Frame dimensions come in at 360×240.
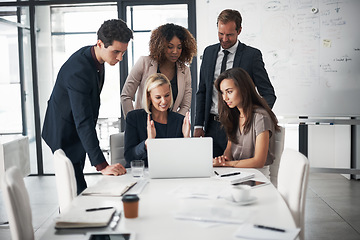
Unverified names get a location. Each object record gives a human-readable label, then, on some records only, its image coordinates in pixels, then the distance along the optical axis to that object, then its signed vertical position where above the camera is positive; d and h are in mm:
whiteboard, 4598 +474
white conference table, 1327 -432
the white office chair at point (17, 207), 1383 -378
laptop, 2033 -314
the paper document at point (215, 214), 1429 -430
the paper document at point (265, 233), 1247 -429
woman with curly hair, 3031 +215
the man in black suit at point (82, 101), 2273 -33
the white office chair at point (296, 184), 1703 -389
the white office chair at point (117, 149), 2779 -360
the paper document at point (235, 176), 2043 -418
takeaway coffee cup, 1450 -385
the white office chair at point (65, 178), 1897 -378
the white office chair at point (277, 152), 2766 -402
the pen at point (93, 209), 1541 -420
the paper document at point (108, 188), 1790 -419
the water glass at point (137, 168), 2155 -378
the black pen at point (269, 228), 1303 -426
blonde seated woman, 2627 -163
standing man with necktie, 3051 +175
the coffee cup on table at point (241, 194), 1620 -392
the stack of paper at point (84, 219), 1380 -417
